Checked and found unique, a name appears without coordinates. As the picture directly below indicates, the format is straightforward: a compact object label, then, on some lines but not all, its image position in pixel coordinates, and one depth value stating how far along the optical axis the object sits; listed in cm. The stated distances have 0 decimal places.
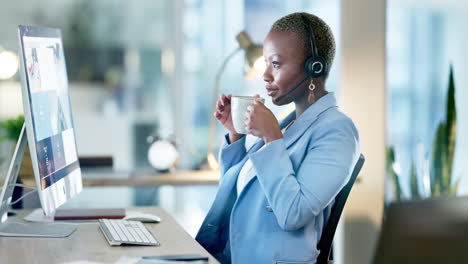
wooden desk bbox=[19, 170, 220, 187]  537
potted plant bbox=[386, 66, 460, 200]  595
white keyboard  289
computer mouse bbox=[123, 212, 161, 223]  350
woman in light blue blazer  295
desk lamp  521
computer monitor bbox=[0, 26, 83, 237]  282
